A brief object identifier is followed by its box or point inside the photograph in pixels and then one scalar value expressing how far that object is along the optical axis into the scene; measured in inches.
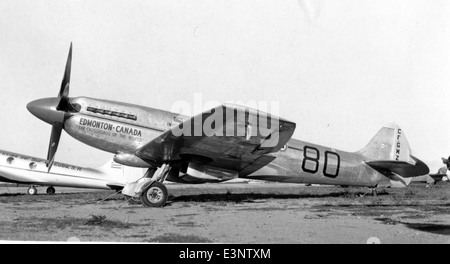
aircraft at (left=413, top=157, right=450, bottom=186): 1290.2
